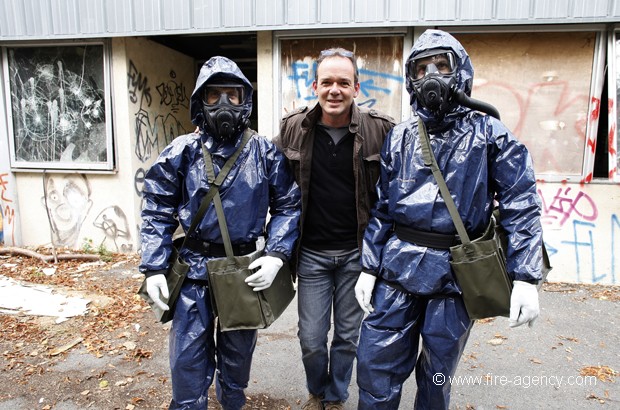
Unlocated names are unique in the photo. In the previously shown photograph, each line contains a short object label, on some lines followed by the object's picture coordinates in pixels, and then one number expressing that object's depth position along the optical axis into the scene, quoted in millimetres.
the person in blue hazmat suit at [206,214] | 2293
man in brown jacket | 2516
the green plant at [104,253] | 5801
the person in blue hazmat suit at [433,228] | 2031
